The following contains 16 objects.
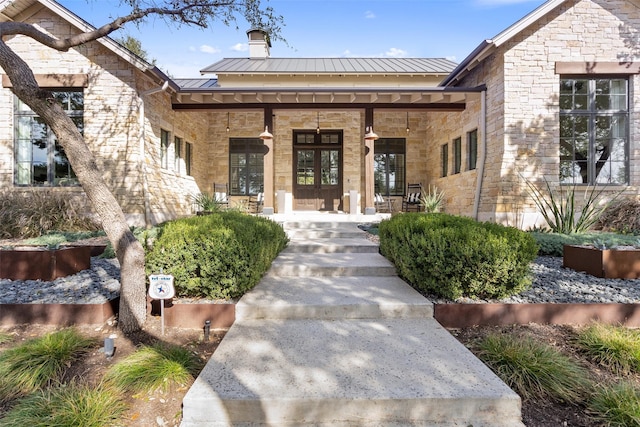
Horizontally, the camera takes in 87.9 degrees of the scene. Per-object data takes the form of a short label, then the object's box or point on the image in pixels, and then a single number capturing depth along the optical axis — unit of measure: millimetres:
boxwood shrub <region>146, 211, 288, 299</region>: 3193
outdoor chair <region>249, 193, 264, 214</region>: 11375
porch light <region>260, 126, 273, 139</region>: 8804
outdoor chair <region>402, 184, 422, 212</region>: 10391
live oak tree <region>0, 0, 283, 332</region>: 2730
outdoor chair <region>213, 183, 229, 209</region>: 10355
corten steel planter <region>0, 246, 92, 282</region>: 3902
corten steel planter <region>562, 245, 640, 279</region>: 3949
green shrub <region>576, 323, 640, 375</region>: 2396
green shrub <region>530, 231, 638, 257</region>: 5145
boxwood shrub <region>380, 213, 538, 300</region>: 3158
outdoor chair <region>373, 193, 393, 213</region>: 10969
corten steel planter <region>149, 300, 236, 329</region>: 3047
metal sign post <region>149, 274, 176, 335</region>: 2787
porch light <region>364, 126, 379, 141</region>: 8742
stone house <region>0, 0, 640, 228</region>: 7422
